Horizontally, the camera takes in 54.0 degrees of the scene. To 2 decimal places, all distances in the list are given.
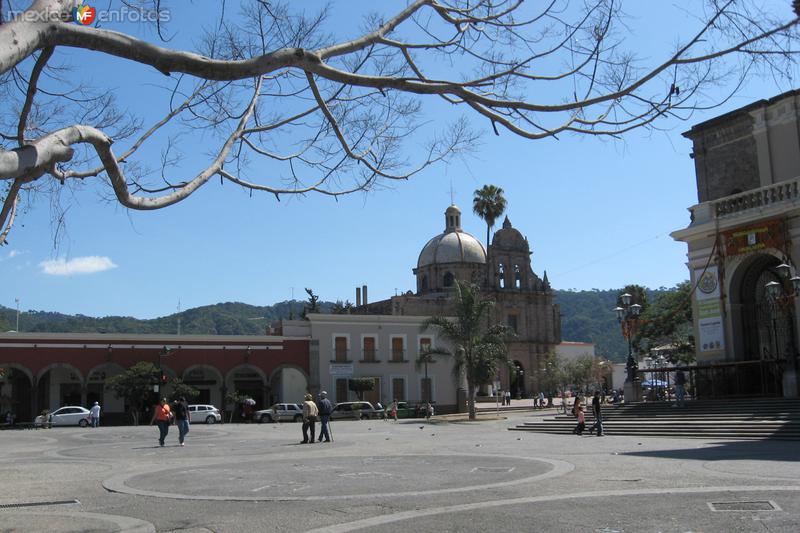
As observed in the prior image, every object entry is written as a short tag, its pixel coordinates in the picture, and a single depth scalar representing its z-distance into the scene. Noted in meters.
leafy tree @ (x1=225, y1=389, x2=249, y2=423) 47.81
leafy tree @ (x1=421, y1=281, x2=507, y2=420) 41.53
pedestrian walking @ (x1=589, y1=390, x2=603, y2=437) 22.55
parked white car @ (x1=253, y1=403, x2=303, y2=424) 45.19
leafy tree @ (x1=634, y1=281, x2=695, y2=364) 48.62
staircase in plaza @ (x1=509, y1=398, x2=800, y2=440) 19.75
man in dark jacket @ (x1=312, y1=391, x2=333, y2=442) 22.62
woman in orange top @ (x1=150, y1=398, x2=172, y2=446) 21.83
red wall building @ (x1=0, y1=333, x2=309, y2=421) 46.28
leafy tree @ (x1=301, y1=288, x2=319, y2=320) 73.31
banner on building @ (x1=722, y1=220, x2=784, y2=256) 25.36
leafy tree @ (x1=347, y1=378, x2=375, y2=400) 52.12
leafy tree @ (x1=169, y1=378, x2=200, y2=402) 45.56
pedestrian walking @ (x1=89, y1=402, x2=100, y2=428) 39.36
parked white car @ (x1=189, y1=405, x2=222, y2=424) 44.25
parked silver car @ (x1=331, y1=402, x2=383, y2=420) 46.84
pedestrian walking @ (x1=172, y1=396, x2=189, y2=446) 22.11
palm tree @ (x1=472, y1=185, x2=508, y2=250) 76.00
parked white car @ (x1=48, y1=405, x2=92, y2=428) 41.69
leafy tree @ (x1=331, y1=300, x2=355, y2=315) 76.94
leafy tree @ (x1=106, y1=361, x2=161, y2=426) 44.19
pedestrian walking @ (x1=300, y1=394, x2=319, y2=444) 21.97
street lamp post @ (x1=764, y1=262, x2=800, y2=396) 23.16
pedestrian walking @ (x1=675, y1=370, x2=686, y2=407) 25.28
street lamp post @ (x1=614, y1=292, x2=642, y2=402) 25.90
